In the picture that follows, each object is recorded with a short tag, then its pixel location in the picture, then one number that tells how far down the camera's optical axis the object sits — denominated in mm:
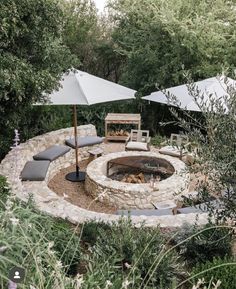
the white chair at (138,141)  12609
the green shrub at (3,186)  7596
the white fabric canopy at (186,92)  10461
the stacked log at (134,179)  10658
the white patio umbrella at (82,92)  10094
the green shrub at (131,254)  5129
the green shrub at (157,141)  13857
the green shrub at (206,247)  6027
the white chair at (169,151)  12203
